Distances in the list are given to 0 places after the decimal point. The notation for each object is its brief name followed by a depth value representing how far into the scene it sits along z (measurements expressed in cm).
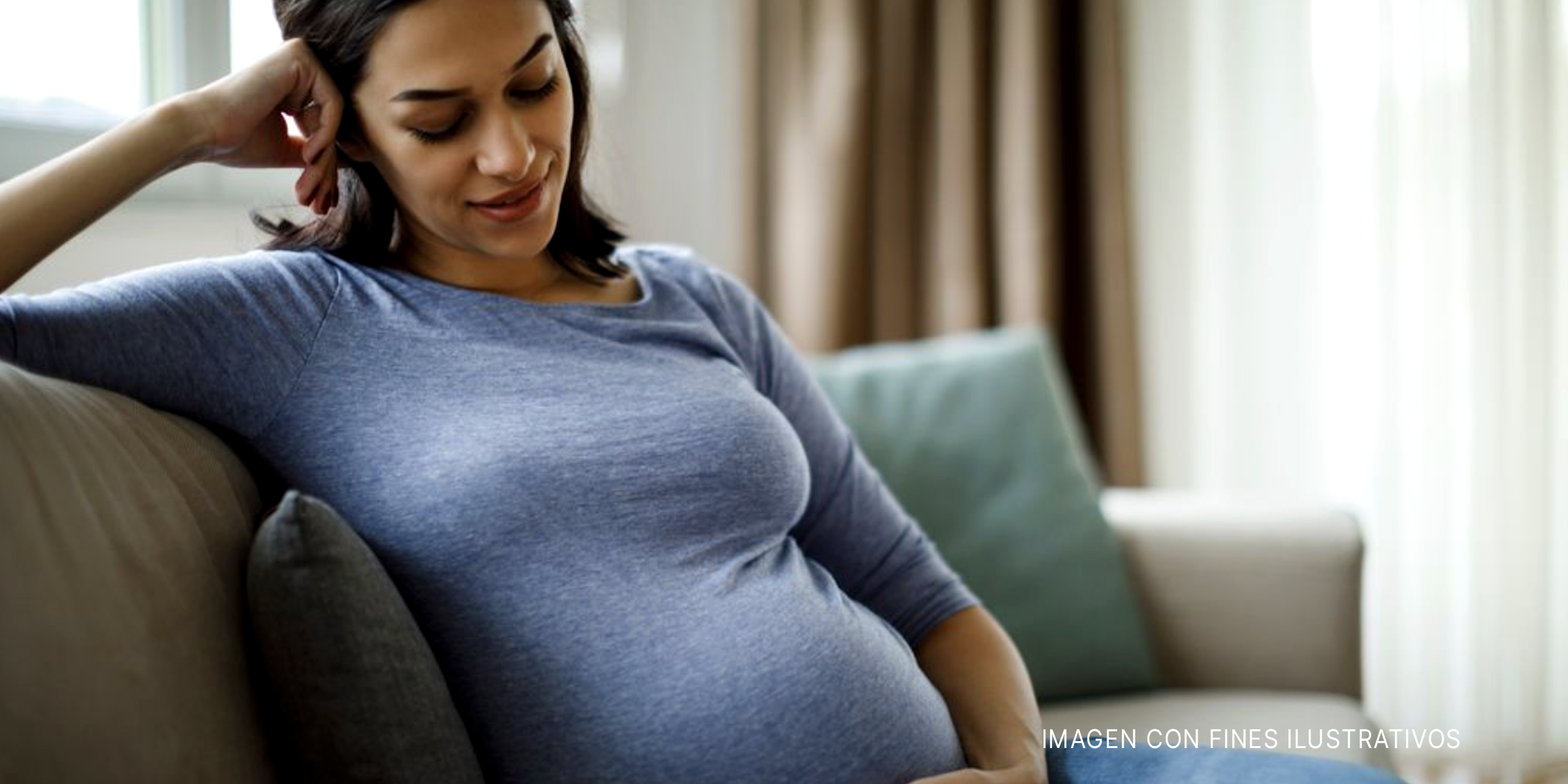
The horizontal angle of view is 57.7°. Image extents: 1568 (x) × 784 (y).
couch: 85
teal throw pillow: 187
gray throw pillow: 99
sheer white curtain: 247
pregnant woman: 109
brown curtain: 272
